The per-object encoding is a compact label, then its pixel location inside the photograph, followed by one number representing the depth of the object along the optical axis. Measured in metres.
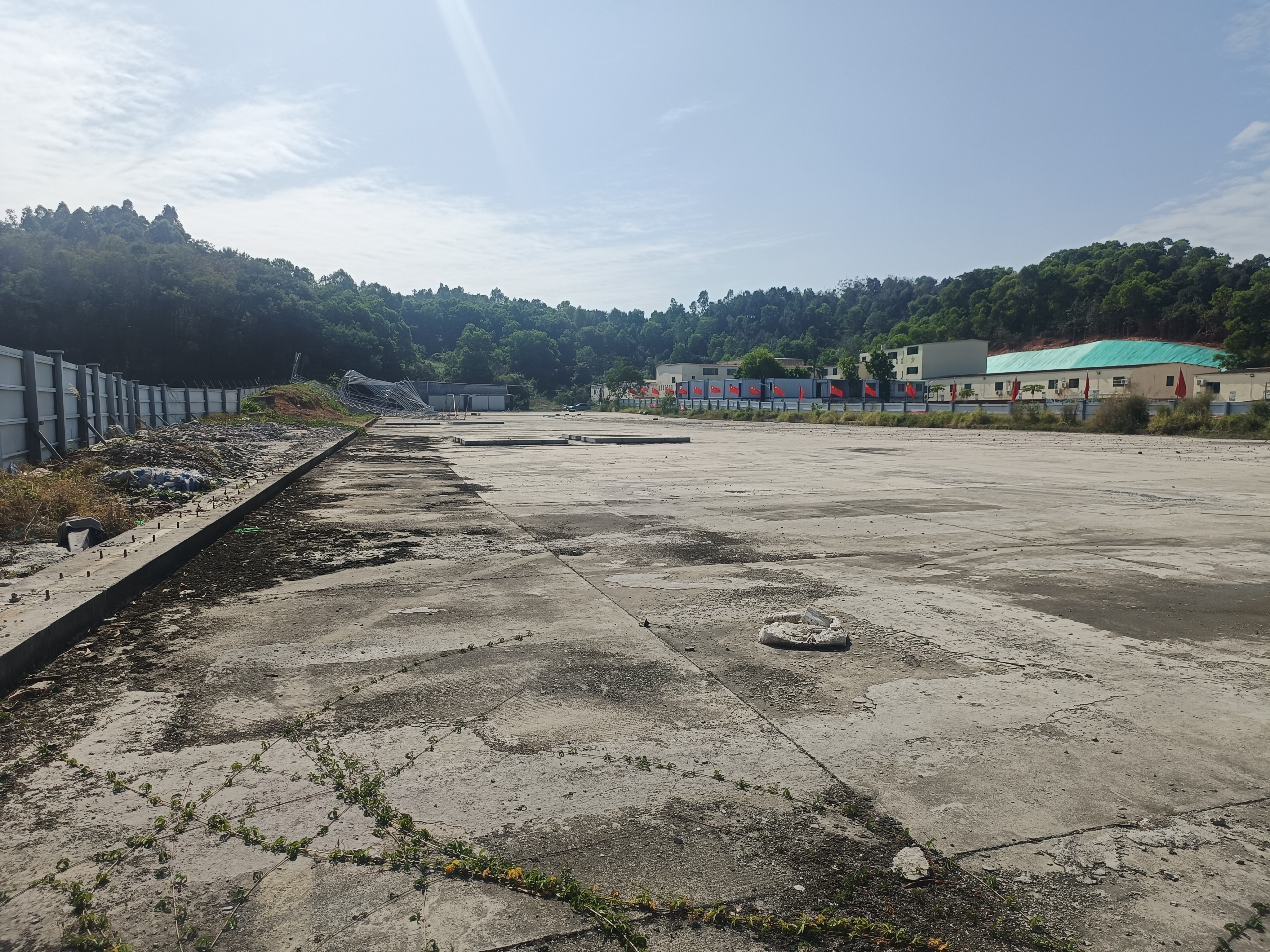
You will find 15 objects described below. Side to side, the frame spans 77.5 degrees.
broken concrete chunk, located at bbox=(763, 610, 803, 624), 5.25
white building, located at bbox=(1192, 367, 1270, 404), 55.47
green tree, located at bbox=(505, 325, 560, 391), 146.50
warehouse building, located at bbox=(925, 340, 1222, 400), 76.00
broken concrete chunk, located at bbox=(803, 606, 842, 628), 5.12
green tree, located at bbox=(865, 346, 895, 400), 104.75
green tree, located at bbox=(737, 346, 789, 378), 124.38
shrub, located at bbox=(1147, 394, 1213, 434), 32.00
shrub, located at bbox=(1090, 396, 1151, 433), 34.19
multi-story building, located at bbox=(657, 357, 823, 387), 134.75
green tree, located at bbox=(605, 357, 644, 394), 128.50
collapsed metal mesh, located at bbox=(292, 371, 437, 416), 69.19
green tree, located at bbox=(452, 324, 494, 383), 117.44
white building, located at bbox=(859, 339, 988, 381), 99.25
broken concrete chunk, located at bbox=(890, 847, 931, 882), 2.56
